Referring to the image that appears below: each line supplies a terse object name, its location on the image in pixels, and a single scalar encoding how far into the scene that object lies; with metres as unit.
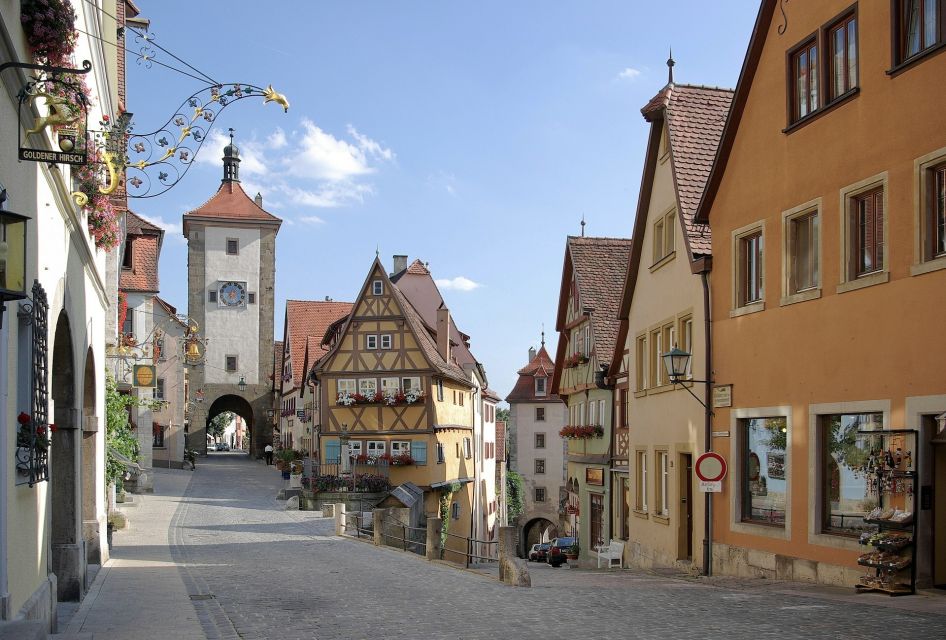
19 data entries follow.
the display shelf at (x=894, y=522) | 11.51
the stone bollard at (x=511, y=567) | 15.48
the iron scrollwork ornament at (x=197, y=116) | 10.43
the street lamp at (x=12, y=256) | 6.01
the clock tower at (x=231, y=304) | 65.88
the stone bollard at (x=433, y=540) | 21.50
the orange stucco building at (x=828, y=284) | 11.68
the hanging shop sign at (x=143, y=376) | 25.80
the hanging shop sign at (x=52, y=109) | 7.56
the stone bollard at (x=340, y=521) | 26.78
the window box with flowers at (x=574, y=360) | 31.19
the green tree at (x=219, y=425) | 118.00
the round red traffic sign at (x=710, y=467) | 16.28
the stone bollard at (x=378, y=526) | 24.34
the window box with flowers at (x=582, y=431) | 29.62
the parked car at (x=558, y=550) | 30.58
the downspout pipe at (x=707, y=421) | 17.58
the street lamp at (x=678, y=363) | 16.89
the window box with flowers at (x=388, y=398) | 40.69
